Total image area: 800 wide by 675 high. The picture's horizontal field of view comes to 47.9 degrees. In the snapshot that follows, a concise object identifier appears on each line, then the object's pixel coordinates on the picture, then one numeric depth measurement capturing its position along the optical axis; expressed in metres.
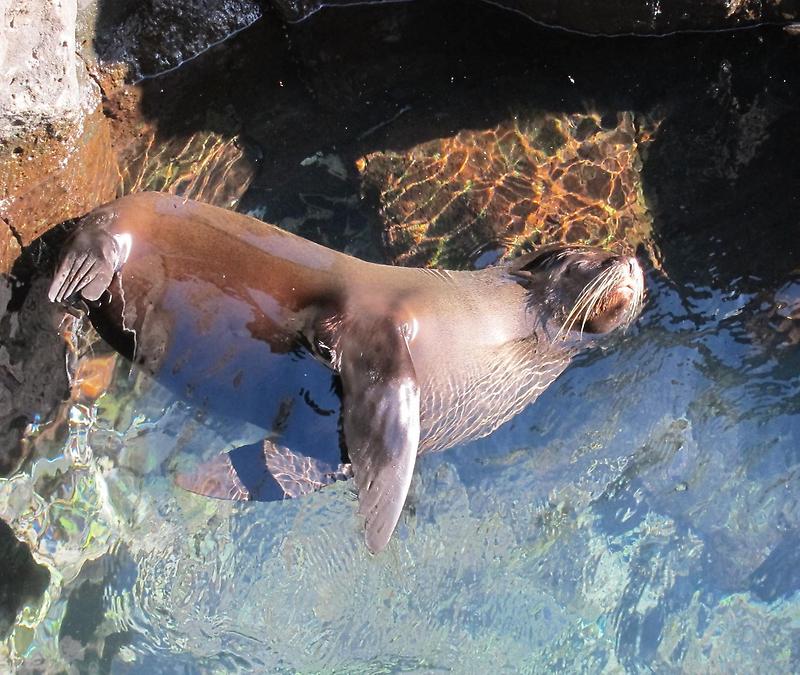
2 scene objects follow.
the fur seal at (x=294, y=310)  3.92
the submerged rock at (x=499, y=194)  5.08
